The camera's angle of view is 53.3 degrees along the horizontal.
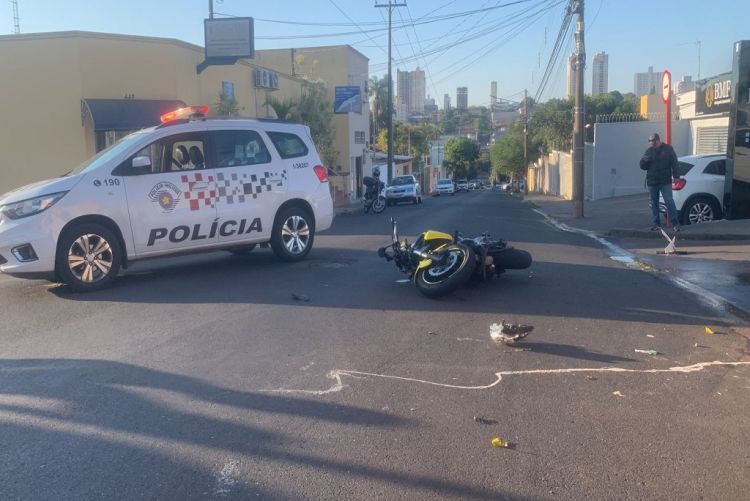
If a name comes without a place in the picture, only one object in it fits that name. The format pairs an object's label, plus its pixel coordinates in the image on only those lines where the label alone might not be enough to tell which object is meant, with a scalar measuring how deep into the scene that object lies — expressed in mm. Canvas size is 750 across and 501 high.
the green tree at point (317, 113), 34594
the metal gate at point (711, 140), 26991
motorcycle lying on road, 8016
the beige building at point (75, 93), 21875
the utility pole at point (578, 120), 20359
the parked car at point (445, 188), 67375
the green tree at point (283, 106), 30984
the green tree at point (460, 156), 112438
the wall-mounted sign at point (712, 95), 25562
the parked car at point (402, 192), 37938
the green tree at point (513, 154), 70081
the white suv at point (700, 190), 15828
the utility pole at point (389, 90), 43625
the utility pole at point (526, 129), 59281
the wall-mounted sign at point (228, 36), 25328
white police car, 8484
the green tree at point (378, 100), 78000
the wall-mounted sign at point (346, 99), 41562
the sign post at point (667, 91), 14267
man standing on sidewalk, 14203
